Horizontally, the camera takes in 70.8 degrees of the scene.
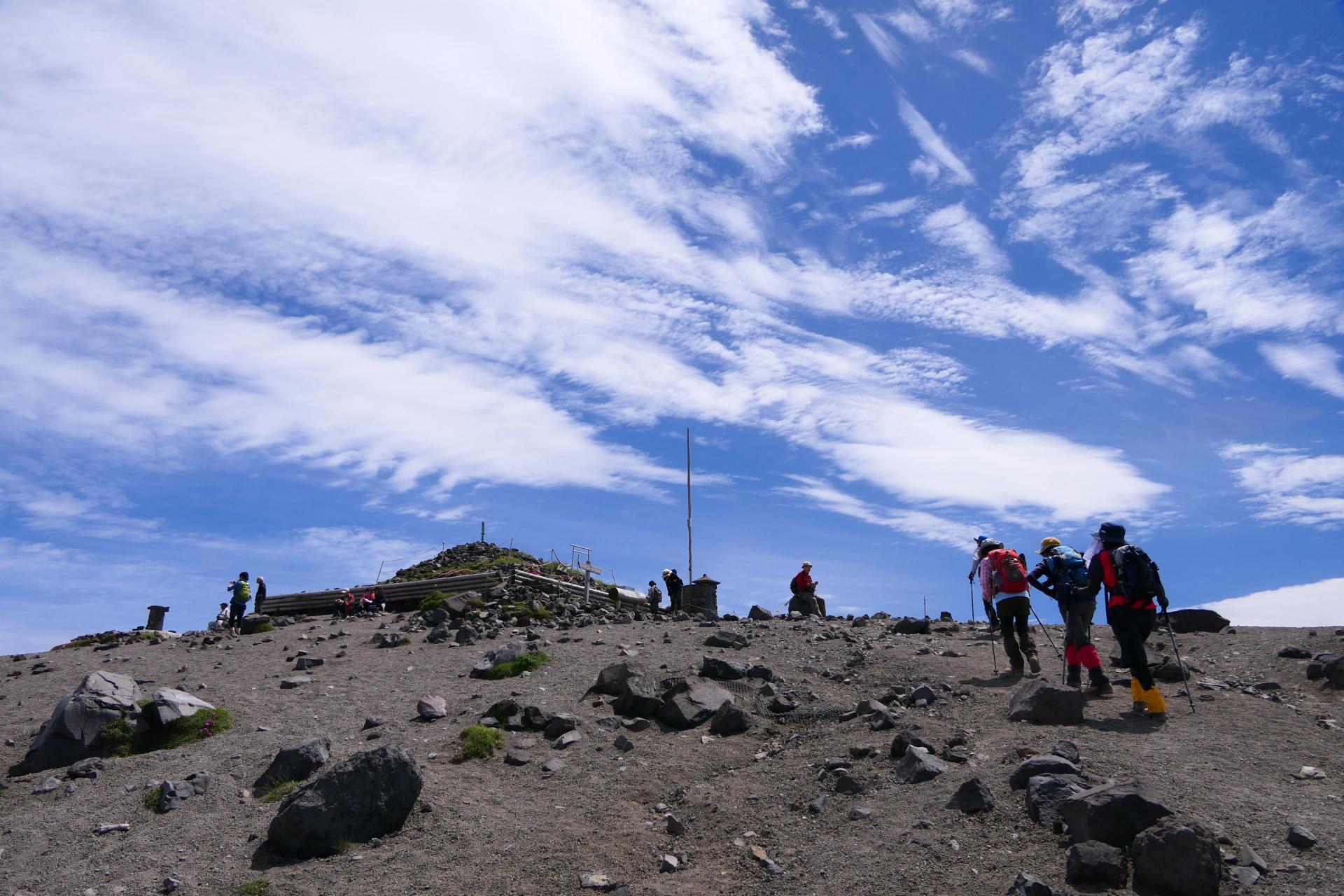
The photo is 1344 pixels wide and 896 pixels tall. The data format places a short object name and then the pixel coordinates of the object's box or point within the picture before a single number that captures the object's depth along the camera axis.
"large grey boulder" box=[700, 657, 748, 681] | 17.42
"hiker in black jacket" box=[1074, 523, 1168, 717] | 12.48
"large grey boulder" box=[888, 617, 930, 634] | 22.34
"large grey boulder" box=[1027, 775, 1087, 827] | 9.39
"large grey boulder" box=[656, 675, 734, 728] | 15.33
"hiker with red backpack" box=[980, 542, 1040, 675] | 15.55
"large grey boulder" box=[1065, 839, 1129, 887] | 8.16
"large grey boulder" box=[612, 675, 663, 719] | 15.91
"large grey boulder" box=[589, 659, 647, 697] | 17.02
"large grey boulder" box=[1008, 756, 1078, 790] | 10.03
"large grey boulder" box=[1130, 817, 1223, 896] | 7.81
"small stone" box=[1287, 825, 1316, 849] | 8.41
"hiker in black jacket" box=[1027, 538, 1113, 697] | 13.95
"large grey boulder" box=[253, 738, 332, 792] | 14.28
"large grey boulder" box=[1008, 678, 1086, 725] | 12.21
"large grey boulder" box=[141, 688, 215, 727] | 16.86
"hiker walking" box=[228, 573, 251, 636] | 31.70
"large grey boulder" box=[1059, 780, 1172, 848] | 8.52
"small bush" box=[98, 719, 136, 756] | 16.53
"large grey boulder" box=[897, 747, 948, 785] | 11.16
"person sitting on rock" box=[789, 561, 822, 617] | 29.42
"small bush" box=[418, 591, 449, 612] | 32.59
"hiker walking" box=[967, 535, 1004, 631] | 16.25
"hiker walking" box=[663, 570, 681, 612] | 34.25
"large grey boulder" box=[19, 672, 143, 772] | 16.42
